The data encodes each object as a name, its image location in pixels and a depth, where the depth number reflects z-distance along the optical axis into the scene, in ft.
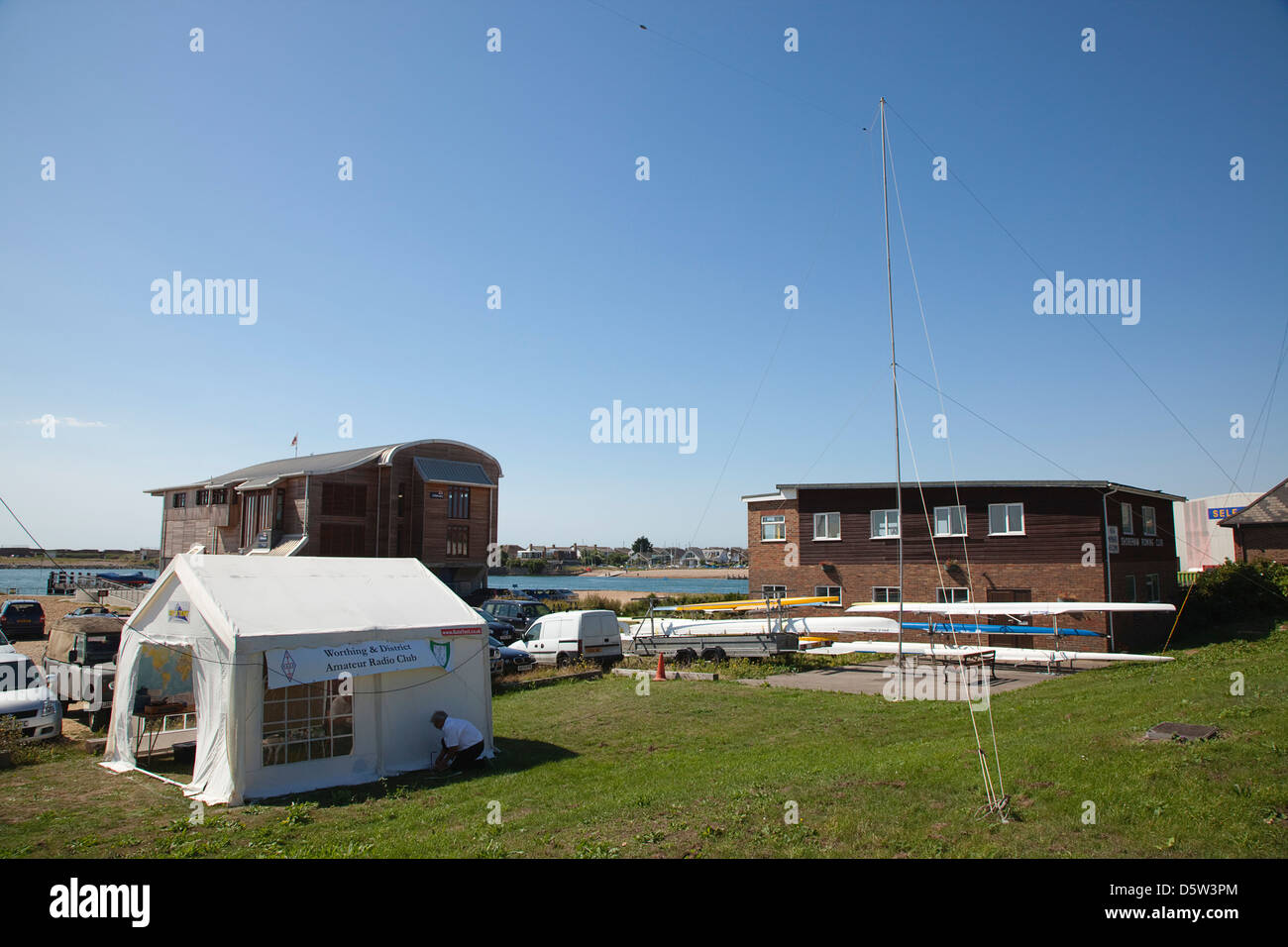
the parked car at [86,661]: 54.65
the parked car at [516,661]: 79.56
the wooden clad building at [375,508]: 148.25
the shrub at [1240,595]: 104.42
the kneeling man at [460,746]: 40.04
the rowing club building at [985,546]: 96.07
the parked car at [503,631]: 100.07
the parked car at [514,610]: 114.52
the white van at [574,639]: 81.56
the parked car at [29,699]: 47.42
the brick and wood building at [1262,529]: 124.88
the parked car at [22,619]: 112.06
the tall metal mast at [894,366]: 63.09
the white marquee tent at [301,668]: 36.45
